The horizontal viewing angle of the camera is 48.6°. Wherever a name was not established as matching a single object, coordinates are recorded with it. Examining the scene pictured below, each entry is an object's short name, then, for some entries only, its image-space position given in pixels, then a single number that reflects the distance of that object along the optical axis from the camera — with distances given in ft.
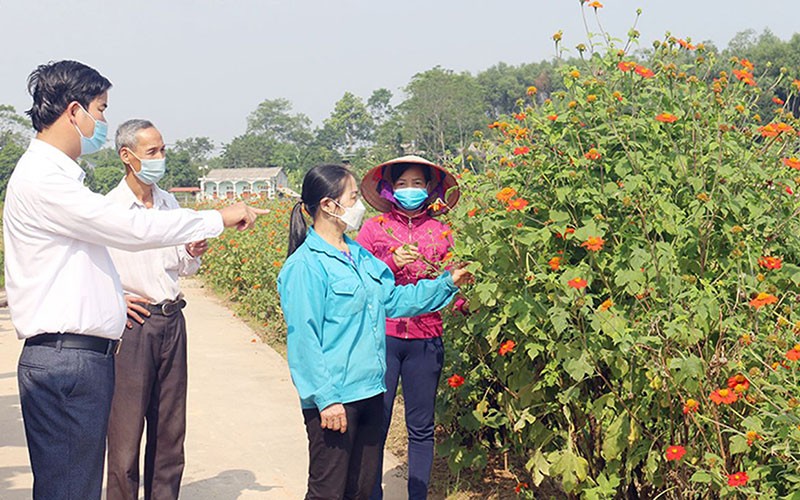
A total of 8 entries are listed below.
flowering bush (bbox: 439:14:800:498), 9.66
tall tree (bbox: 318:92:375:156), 366.84
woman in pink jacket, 13.78
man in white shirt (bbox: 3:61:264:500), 9.36
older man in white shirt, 12.96
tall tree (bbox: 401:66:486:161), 250.37
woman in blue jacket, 10.78
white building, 284.41
